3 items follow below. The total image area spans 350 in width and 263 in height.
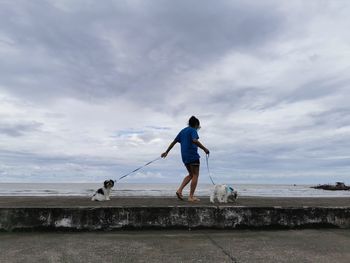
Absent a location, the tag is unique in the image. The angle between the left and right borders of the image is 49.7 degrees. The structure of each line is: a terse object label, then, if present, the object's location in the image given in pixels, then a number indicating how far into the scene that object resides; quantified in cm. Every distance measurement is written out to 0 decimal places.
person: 802
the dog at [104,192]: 833
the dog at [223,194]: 782
